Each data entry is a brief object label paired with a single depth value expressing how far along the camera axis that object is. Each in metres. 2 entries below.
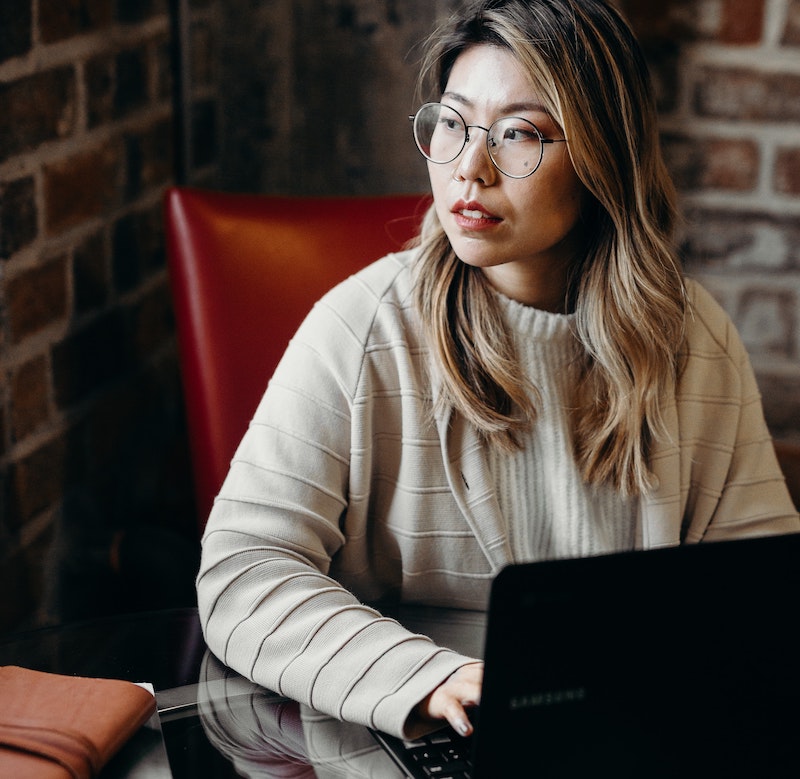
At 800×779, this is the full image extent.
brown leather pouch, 0.74
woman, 1.11
